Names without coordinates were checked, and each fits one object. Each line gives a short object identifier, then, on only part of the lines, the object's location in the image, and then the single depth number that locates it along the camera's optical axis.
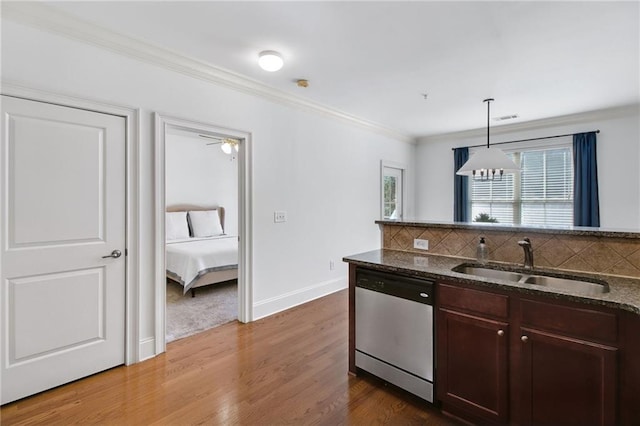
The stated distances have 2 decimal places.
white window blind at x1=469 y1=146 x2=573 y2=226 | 4.92
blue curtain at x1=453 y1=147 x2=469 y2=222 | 5.78
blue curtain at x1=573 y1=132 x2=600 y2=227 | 4.54
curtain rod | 4.76
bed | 4.27
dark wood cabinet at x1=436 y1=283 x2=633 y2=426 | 1.45
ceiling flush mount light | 2.67
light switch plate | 3.67
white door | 2.05
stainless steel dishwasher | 1.98
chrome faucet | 2.00
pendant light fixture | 3.19
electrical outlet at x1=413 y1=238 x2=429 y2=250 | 2.56
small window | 5.61
